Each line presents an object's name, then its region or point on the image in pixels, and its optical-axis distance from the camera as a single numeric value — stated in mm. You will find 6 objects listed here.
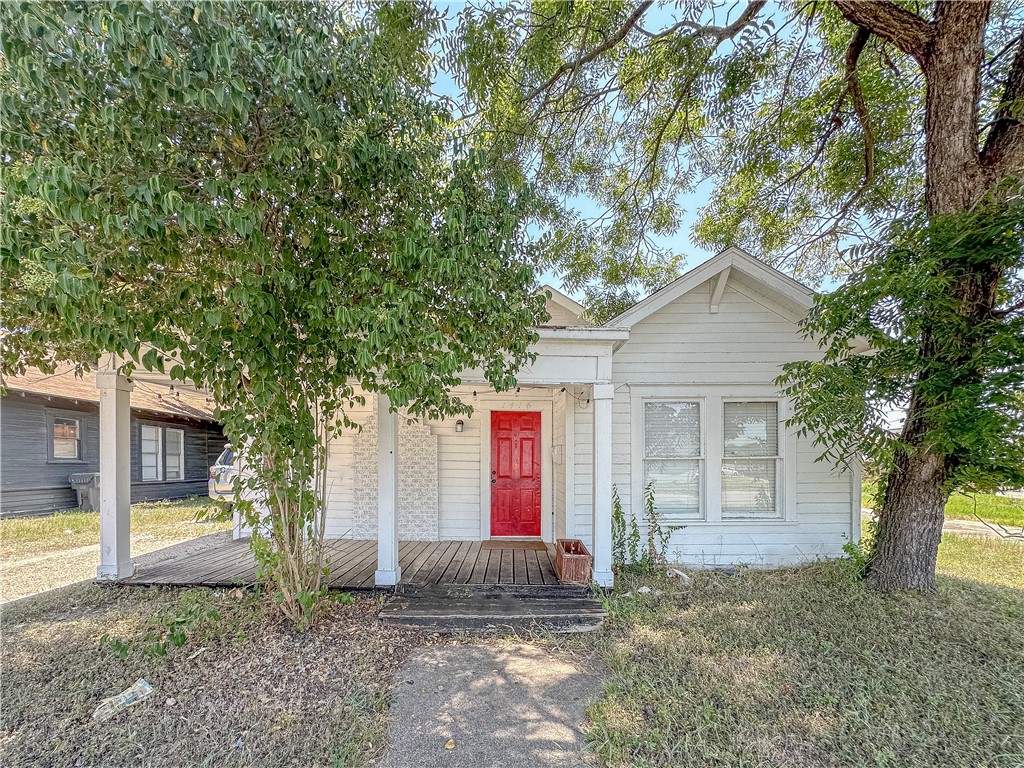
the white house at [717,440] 5957
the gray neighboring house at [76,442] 9523
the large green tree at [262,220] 2322
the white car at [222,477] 7910
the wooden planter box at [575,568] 4926
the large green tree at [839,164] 3842
